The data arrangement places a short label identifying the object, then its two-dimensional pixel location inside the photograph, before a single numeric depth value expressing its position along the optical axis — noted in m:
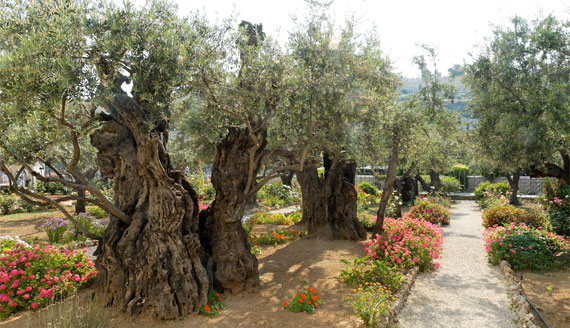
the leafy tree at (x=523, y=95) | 9.00
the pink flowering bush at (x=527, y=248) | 9.09
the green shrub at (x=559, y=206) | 12.17
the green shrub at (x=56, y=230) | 11.41
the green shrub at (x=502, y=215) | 13.60
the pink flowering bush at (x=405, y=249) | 8.88
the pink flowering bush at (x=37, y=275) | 6.00
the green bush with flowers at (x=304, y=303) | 6.18
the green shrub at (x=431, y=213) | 16.77
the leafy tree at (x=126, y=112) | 4.95
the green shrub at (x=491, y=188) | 25.73
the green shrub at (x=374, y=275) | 7.42
